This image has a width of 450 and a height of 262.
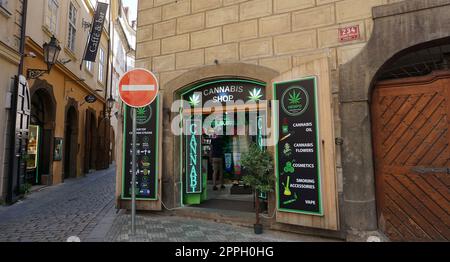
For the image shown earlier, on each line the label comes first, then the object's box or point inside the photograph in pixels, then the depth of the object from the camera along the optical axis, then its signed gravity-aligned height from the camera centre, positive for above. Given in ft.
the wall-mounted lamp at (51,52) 30.42 +9.93
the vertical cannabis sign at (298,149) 16.60 +0.22
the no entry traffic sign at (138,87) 17.07 +3.63
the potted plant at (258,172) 17.71 -1.05
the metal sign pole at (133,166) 16.42 -0.58
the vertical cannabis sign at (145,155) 22.39 -0.03
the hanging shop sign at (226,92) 20.74 +4.21
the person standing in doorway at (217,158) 32.52 -0.43
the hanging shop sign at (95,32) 48.03 +18.76
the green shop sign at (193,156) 23.50 -0.15
